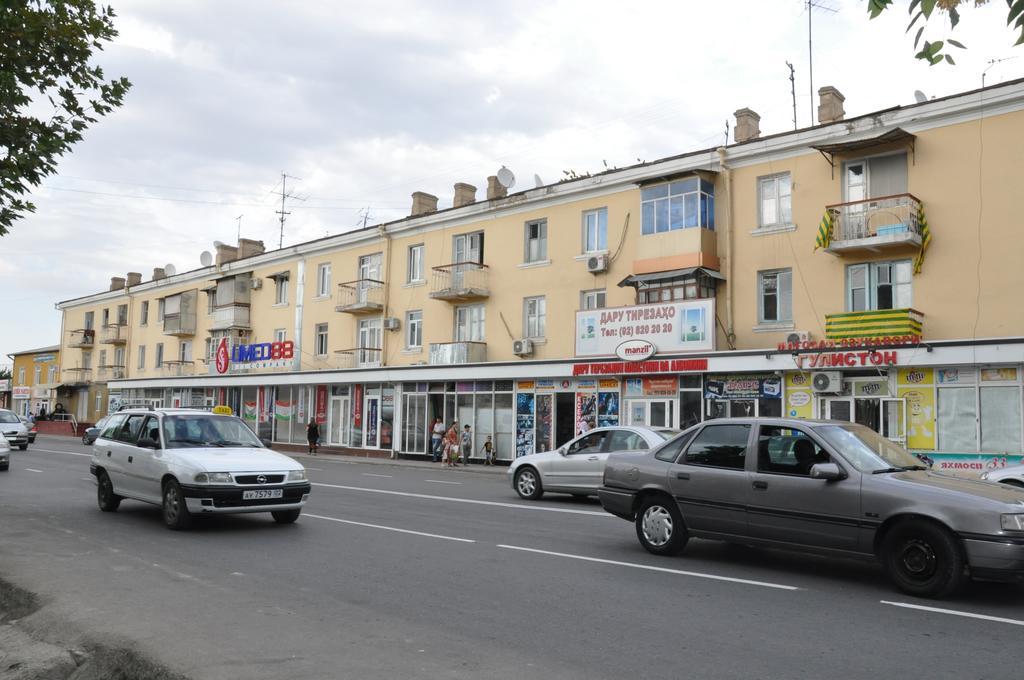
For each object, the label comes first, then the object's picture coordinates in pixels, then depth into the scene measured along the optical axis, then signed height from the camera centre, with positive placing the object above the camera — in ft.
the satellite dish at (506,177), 109.60 +30.96
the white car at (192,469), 35.99 -2.87
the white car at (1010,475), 45.70 -2.88
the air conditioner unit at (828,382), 70.01 +3.12
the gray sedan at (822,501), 23.26 -2.62
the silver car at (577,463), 51.16 -3.20
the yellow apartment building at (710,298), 66.33 +12.19
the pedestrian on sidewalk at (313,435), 122.21 -3.95
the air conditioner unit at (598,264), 90.58 +16.45
